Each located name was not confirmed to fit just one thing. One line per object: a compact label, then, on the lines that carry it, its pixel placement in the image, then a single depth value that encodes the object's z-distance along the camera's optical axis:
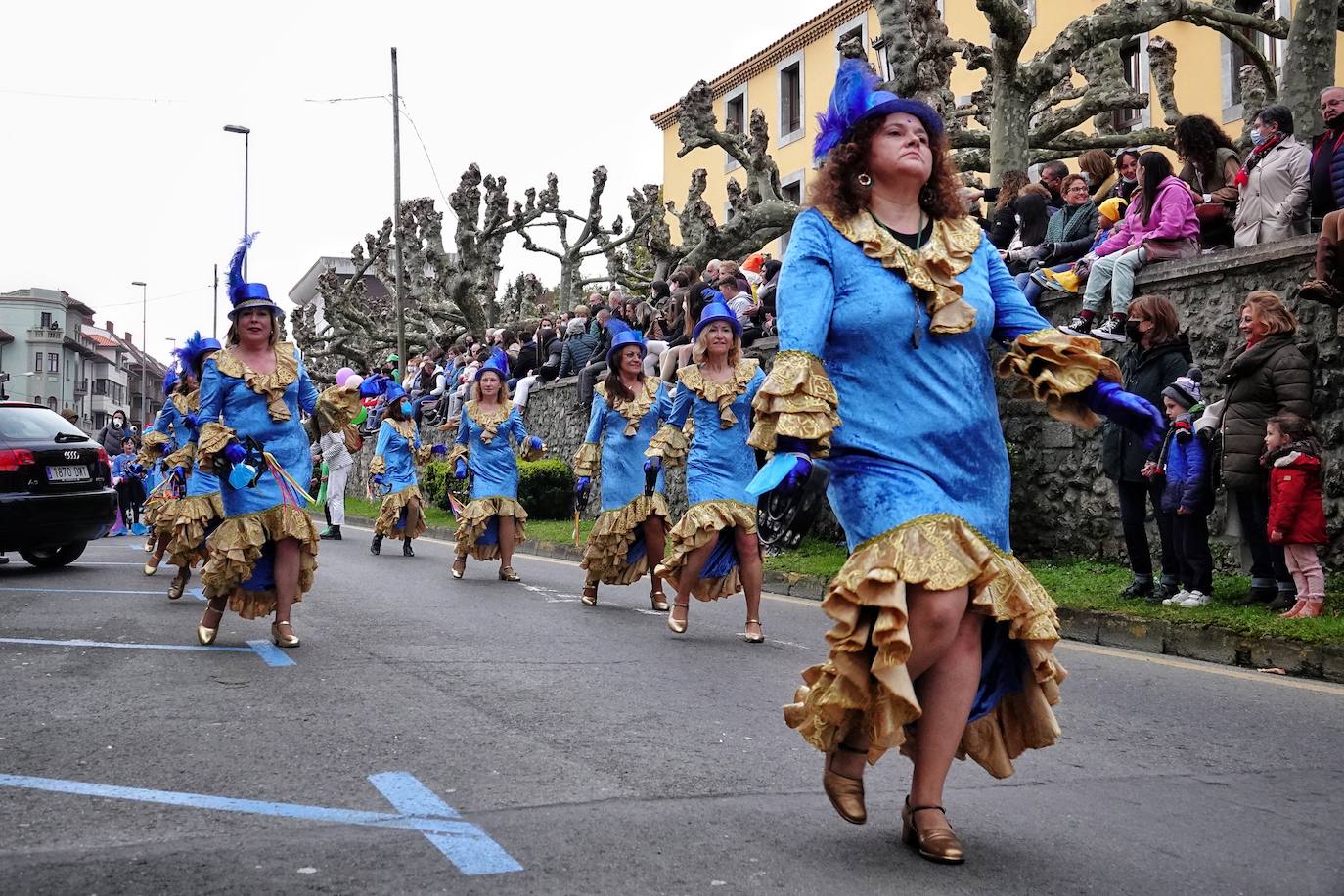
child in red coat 8.22
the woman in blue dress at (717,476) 8.80
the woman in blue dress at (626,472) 10.45
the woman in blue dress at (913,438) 3.68
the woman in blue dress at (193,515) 10.38
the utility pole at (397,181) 31.66
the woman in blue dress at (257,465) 7.70
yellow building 26.58
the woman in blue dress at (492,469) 12.73
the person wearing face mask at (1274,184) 10.07
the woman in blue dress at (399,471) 16.36
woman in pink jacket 10.89
